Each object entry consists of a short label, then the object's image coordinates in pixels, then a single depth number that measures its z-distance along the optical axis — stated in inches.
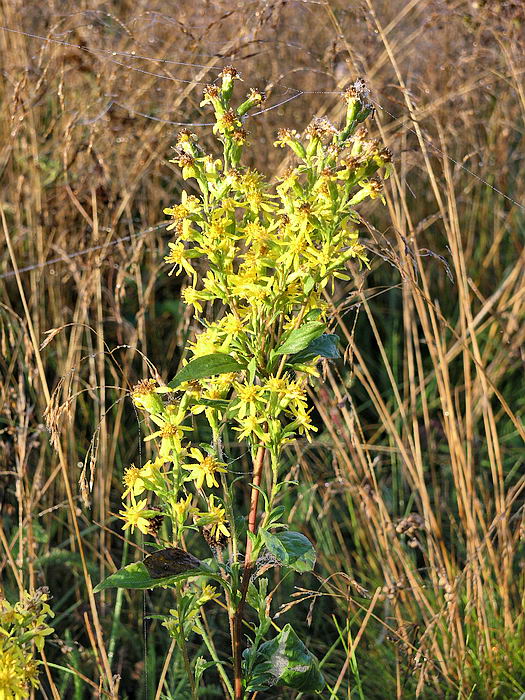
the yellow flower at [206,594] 30.4
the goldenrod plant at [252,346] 29.1
